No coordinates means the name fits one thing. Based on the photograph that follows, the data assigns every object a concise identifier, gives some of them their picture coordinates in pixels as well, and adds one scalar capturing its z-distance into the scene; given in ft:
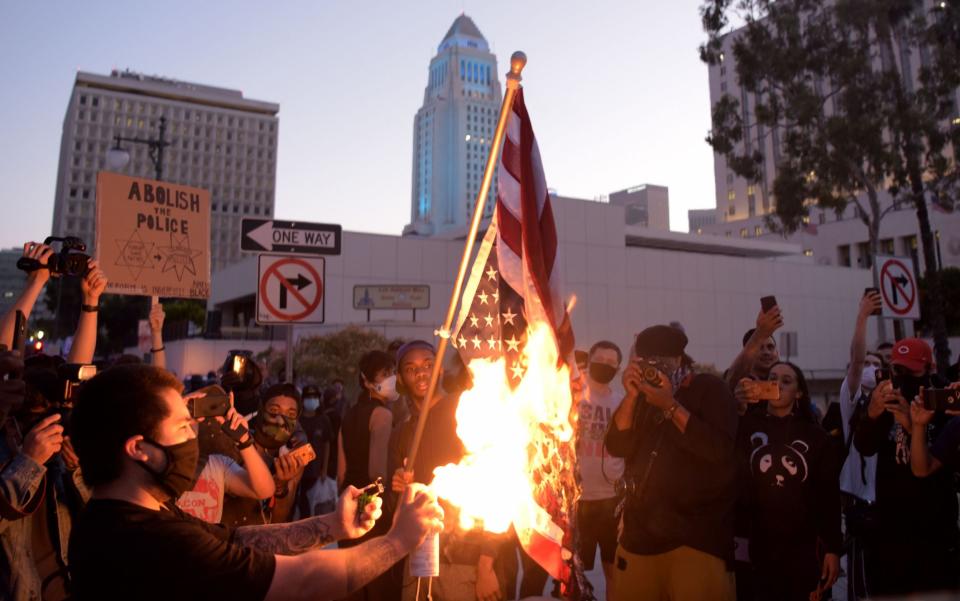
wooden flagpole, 10.49
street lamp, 62.08
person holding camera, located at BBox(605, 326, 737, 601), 13.19
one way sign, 23.26
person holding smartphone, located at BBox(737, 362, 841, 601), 14.79
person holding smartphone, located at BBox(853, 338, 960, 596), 14.80
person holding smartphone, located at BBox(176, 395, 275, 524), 13.03
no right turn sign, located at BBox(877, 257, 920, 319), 26.30
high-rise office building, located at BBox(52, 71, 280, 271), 460.14
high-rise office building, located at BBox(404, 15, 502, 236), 578.25
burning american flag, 11.00
